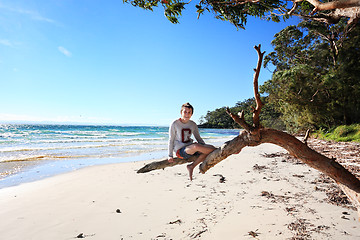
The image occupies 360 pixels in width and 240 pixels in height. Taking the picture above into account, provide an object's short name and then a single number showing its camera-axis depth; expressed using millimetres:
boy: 3178
